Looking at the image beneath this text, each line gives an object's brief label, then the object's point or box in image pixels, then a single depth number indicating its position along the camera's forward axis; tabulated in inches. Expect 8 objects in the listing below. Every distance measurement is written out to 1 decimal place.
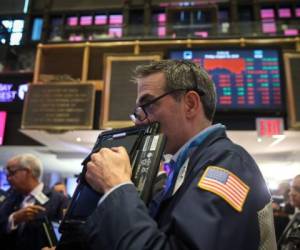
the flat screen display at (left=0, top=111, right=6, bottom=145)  237.5
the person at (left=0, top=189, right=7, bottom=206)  111.7
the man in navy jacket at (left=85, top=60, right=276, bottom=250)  30.9
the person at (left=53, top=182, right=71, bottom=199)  234.0
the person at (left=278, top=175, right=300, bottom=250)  91.4
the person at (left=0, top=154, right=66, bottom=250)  84.8
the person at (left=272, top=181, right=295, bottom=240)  131.9
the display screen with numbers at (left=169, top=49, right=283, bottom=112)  177.5
